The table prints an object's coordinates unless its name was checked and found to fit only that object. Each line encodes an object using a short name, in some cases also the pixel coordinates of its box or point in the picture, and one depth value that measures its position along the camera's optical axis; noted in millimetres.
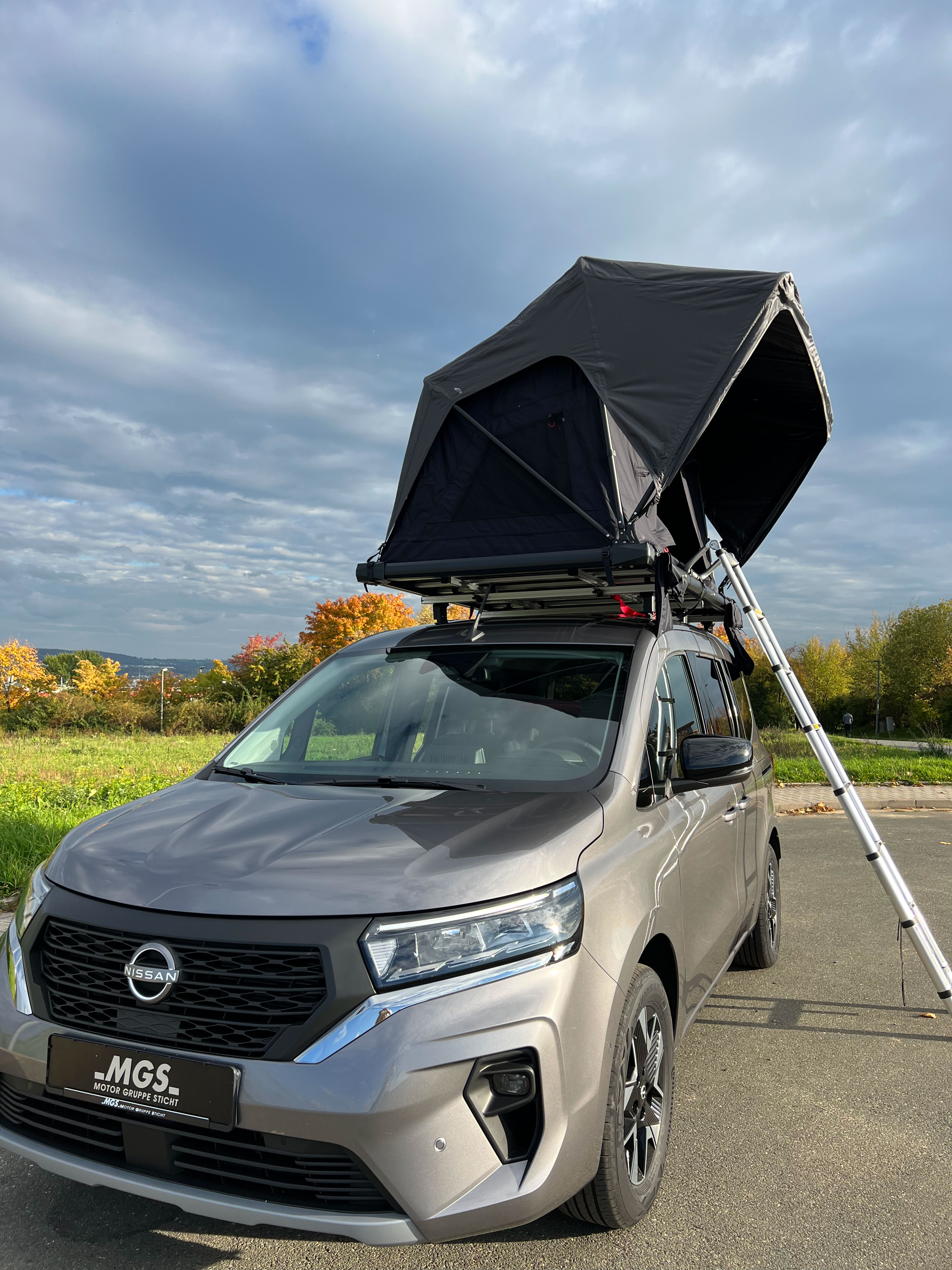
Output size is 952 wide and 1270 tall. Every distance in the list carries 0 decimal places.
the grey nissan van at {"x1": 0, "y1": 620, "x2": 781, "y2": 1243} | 2084
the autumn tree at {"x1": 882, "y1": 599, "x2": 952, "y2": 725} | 70938
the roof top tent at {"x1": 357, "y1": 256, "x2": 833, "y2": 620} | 4008
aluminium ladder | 4383
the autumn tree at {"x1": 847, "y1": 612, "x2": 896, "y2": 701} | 80562
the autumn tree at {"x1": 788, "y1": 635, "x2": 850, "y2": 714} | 81312
